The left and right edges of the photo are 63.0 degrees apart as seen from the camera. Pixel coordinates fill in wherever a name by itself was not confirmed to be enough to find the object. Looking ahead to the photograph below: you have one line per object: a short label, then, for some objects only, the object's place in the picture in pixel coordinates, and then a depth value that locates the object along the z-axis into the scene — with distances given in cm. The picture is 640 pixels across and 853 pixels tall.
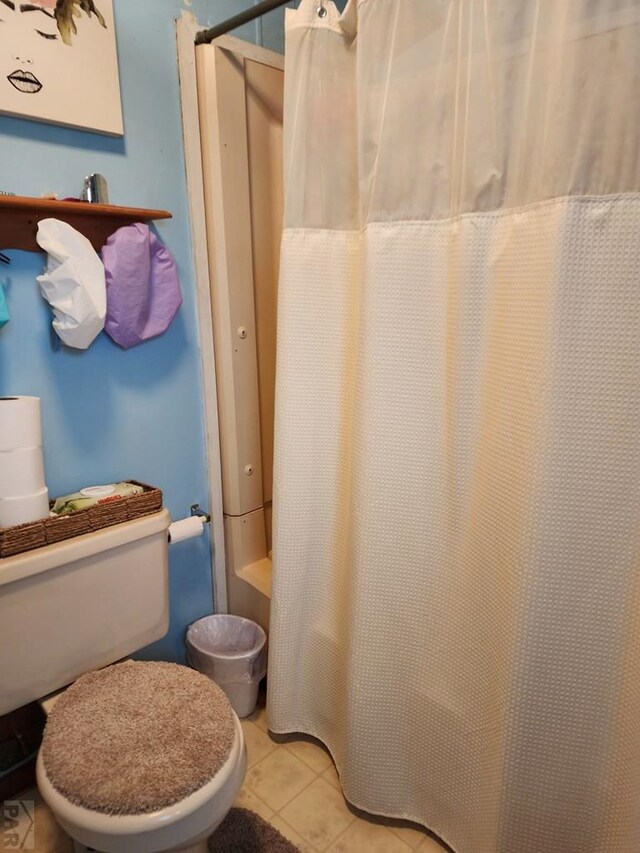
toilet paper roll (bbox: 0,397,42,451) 109
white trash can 157
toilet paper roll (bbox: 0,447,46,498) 110
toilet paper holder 162
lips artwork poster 110
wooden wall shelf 112
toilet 92
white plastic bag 116
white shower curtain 85
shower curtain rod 117
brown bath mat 125
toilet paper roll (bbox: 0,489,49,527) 112
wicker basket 111
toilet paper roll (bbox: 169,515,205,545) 145
